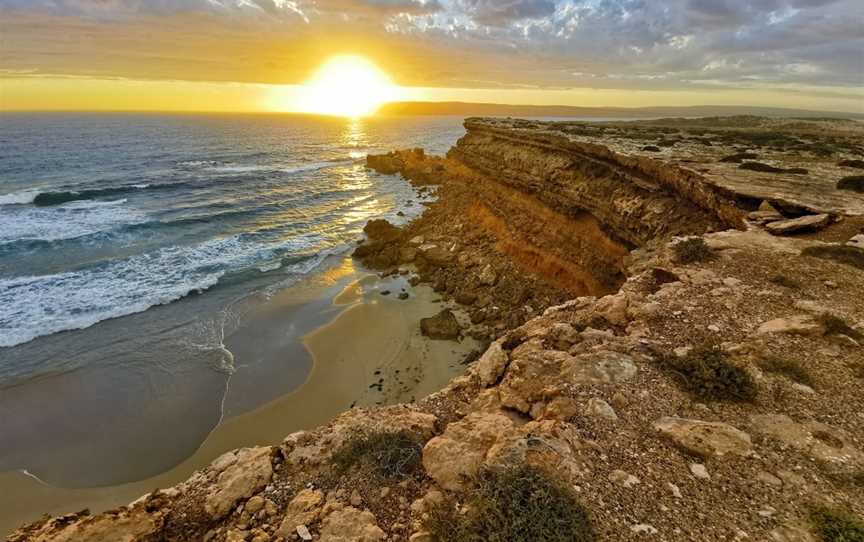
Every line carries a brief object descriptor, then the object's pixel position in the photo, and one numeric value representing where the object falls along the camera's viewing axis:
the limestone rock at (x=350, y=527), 4.57
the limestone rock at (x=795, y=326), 7.00
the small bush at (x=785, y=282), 8.53
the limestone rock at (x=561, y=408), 5.71
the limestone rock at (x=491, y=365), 7.34
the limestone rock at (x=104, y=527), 4.82
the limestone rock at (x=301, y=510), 4.78
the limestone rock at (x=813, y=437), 4.81
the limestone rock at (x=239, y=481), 5.20
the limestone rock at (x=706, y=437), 5.01
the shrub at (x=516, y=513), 4.07
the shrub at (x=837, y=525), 3.84
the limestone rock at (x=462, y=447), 5.15
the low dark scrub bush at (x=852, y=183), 14.66
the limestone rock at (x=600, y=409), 5.66
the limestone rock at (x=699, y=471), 4.73
